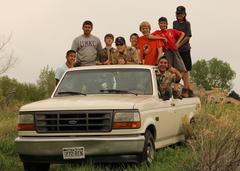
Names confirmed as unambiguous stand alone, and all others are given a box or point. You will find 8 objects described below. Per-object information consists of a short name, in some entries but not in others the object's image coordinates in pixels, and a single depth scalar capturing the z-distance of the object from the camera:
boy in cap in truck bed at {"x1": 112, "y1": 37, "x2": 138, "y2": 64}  12.05
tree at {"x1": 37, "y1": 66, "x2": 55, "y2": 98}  51.59
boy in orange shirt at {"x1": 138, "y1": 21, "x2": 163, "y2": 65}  12.87
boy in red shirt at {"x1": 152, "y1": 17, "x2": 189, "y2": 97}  13.49
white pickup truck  8.84
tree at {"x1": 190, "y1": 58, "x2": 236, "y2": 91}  85.12
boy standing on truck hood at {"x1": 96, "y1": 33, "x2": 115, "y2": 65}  13.34
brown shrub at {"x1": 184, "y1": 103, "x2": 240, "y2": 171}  8.19
